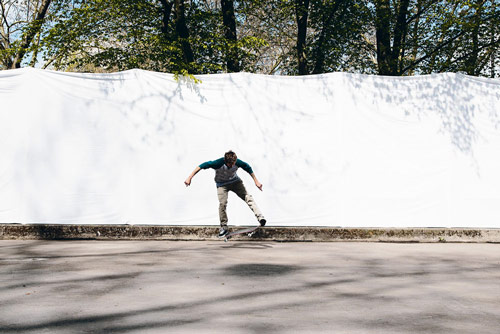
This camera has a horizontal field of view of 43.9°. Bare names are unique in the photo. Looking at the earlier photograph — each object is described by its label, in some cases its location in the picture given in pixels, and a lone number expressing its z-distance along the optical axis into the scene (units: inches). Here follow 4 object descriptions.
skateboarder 382.6
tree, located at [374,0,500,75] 609.3
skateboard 383.6
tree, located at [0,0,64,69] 591.2
